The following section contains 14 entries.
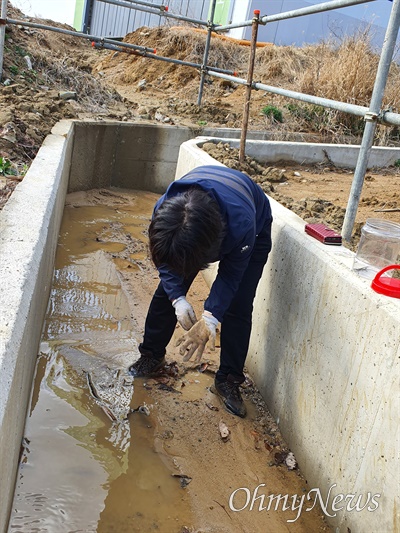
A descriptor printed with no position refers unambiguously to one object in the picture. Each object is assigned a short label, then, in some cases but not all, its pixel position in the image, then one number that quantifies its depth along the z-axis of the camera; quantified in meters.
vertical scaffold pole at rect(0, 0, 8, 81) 6.49
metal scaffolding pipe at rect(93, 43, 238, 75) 7.60
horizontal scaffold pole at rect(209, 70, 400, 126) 2.91
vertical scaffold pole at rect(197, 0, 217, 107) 7.93
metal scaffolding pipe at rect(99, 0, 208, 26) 7.42
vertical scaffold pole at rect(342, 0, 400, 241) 2.96
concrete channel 2.05
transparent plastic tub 2.68
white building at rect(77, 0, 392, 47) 13.44
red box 2.88
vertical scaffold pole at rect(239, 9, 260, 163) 5.42
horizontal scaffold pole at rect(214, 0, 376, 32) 3.59
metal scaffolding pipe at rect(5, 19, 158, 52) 6.79
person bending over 2.35
